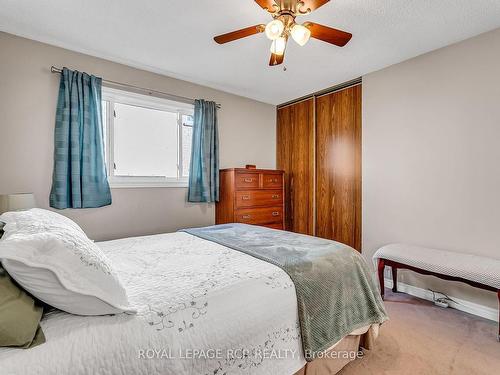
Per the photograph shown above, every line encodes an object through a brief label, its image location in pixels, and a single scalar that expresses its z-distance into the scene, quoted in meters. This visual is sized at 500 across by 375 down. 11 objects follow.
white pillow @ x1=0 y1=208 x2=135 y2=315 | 0.81
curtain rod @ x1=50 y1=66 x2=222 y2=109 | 2.51
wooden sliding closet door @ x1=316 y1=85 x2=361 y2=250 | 3.31
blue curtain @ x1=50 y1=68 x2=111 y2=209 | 2.50
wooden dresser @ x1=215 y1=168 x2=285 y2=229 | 3.34
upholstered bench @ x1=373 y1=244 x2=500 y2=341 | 1.94
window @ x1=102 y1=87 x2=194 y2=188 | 2.93
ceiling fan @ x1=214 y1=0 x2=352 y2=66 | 1.63
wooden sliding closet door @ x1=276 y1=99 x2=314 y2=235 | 3.87
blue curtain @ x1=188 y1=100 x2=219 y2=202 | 3.39
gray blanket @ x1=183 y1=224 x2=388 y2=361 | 1.32
